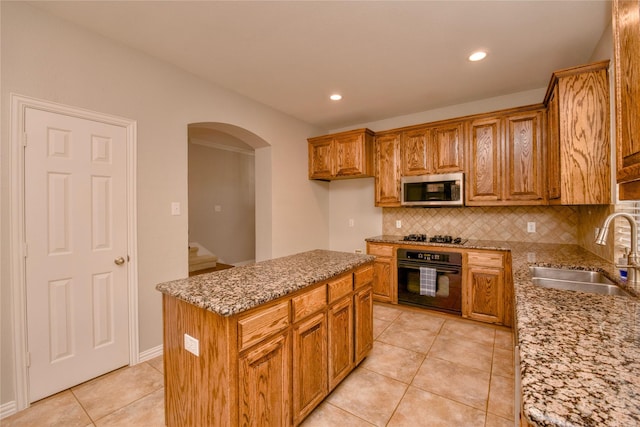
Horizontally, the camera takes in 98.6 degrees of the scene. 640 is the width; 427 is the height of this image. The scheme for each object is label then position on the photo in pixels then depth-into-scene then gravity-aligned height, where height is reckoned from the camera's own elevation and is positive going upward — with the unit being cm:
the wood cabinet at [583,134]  203 +58
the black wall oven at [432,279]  321 -82
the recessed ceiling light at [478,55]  248 +143
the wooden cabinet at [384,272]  362 -78
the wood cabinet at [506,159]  298 +60
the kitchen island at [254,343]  125 -67
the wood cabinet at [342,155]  393 +87
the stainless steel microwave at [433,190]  338 +29
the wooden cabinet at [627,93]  90 +40
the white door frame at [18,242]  182 -16
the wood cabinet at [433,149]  342 +82
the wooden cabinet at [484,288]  298 -85
